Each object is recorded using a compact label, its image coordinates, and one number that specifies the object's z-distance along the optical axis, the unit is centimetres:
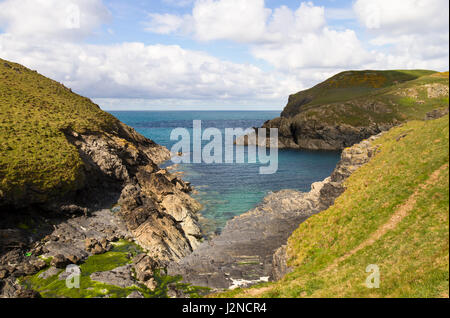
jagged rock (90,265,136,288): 3146
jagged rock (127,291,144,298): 2902
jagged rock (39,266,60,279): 3219
